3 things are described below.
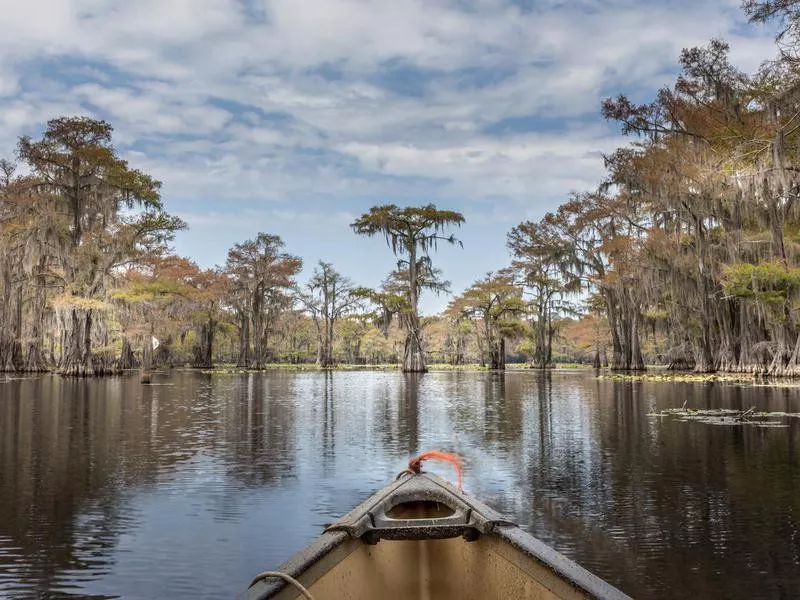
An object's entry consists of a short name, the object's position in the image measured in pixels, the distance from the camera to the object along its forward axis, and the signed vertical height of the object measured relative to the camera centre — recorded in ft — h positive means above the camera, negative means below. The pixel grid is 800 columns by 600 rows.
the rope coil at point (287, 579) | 9.83 -3.82
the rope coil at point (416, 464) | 18.63 -3.70
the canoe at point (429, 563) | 10.46 -4.16
